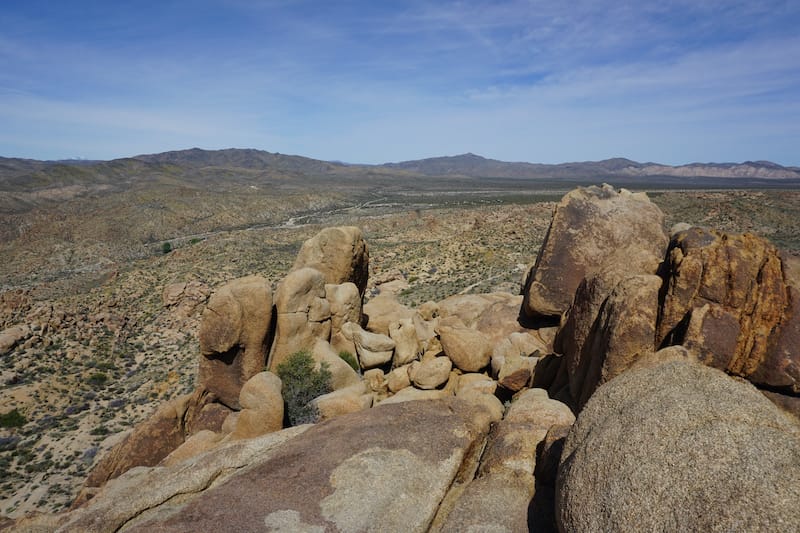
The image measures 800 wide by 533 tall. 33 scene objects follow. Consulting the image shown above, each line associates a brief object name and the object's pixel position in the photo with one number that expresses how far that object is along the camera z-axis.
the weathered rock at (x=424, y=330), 20.70
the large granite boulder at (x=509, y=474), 8.41
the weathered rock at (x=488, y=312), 20.88
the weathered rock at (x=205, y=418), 18.31
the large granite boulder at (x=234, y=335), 18.64
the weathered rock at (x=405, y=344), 20.38
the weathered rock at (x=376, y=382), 18.98
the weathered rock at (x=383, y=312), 24.58
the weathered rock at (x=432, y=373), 17.80
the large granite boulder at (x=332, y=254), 24.42
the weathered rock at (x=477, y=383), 16.17
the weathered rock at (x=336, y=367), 18.81
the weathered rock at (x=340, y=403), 15.59
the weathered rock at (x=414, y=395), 16.41
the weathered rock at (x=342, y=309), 21.47
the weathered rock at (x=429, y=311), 24.05
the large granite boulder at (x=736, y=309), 9.81
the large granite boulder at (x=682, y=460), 5.46
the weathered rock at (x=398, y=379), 18.67
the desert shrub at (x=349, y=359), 20.81
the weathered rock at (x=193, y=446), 15.14
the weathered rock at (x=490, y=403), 11.64
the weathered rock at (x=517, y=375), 15.77
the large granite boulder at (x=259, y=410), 14.90
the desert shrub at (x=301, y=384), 16.62
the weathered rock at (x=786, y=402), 9.41
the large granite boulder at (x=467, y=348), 18.31
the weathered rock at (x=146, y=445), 16.64
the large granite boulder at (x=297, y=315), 19.97
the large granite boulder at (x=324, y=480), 8.45
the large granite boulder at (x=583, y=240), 18.70
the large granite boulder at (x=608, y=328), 10.56
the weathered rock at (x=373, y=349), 20.30
